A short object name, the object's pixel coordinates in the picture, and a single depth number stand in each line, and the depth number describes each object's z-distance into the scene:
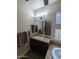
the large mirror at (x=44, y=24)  1.83
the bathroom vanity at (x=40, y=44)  1.79
